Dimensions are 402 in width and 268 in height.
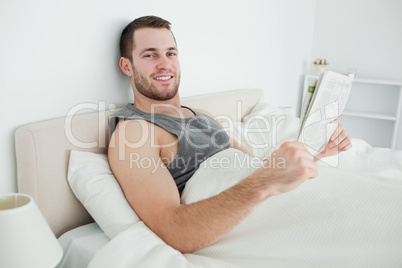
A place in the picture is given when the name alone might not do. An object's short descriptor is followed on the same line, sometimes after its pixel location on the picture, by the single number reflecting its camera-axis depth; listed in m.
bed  0.89
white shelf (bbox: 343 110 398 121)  3.16
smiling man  0.95
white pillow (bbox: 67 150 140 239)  1.04
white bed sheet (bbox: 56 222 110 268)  1.03
